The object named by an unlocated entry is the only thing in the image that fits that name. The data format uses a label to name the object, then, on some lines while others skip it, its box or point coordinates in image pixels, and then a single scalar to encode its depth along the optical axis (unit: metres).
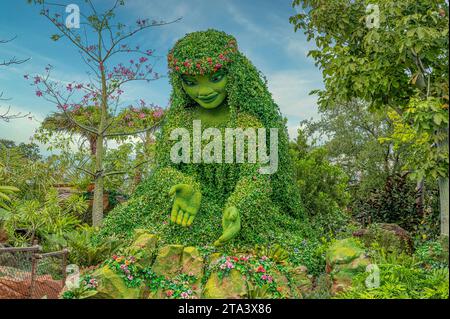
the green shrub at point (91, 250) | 6.28
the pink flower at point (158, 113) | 10.43
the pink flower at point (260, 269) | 4.96
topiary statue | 5.91
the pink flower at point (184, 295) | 4.80
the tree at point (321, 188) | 7.82
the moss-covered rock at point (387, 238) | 6.07
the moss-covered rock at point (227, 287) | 4.70
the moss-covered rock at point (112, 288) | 4.79
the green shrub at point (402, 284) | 4.52
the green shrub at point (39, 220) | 8.25
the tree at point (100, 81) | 9.25
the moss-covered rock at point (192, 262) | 5.22
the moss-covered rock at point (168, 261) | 5.27
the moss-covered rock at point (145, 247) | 5.32
